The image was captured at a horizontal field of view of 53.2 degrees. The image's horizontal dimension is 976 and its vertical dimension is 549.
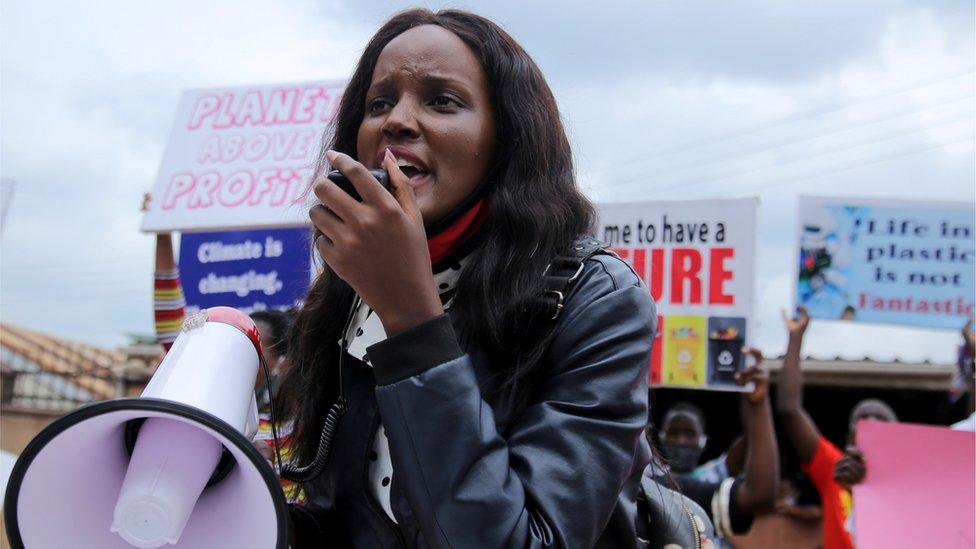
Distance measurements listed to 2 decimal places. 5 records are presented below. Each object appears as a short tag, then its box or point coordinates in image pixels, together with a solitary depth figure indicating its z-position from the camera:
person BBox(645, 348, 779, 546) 4.10
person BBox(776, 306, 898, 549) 3.65
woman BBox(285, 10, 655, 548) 1.11
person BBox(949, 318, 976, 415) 5.03
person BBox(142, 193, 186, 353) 3.71
